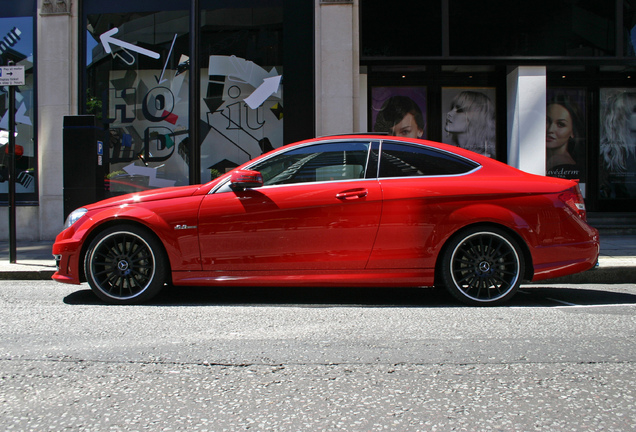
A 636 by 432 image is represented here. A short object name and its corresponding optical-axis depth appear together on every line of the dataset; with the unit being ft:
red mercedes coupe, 16.40
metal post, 24.67
